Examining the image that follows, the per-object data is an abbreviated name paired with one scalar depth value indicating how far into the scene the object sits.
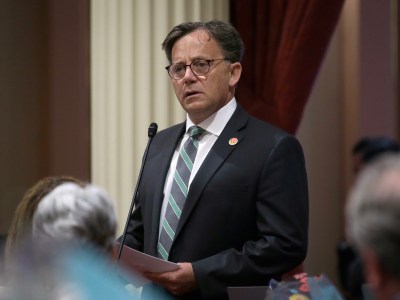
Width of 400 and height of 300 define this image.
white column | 8.30
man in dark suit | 5.46
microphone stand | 5.31
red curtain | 8.38
